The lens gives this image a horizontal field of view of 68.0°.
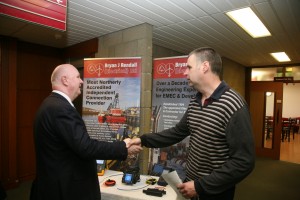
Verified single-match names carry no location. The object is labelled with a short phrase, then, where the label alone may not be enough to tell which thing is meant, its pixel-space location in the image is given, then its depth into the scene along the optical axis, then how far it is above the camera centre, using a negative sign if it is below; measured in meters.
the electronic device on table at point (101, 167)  2.50 -0.84
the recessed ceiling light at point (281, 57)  5.18 +1.02
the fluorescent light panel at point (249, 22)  2.76 +1.05
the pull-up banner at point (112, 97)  3.02 -0.06
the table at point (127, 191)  2.00 -0.92
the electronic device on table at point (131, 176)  2.25 -0.84
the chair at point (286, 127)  9.28 -1.21
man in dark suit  1.42 -0.40
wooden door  6.31 -0.50
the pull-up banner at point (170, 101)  2.83 -0.09
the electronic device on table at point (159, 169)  2.87 -0.98
